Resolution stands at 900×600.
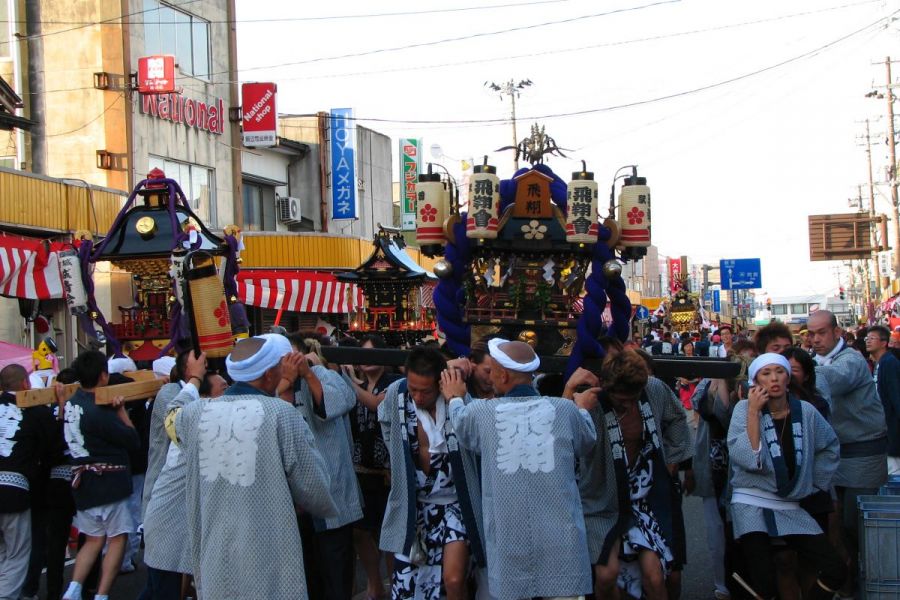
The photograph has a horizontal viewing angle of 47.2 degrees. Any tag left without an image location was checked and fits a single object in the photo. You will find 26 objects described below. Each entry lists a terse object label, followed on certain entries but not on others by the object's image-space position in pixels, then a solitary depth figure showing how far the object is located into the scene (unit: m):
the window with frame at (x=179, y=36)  22.47
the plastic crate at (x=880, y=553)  6.18
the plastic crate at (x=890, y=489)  7.59
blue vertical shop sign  29.38
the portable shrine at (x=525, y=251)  7.93
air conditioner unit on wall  29.38
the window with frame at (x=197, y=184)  22.86
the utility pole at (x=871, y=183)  50.84
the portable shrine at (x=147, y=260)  11.60
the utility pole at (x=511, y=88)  34.41
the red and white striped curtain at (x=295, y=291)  21.06
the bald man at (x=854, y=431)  7.63
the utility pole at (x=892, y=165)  39.20
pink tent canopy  11.77
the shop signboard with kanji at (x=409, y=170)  32.38
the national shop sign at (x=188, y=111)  21.93
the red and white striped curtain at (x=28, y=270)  13.61
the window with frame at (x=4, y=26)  20.86
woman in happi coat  6.18
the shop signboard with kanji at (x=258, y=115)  24.41
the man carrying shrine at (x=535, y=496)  5.30
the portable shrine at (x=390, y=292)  13.93
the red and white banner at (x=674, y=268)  38.12
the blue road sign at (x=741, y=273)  40.28
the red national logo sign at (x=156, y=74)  20.97
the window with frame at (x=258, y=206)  28.98
